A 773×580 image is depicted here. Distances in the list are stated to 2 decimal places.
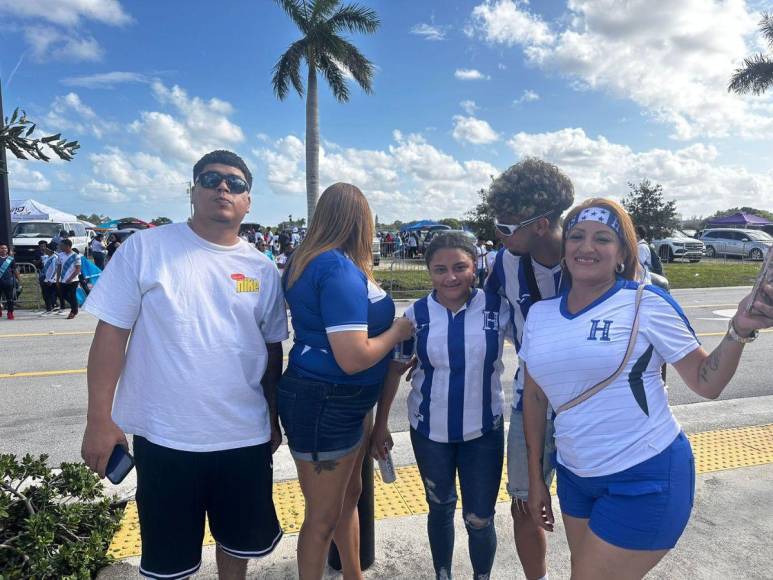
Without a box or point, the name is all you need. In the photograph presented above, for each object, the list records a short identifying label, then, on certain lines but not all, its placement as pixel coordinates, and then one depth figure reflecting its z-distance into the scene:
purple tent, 39.12
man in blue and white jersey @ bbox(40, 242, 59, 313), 11.98
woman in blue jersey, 2.07
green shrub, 2.52
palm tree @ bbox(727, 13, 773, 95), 26.75
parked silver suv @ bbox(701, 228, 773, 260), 27.84
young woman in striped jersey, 2.38
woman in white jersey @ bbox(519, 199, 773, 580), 1.75
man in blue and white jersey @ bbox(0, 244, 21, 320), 11.85
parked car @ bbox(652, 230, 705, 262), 27.81
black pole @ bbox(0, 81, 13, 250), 13.08
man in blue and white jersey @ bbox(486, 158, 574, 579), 2.35
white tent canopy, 26.59
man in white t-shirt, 2.06
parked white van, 23.59
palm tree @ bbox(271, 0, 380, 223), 19.73
